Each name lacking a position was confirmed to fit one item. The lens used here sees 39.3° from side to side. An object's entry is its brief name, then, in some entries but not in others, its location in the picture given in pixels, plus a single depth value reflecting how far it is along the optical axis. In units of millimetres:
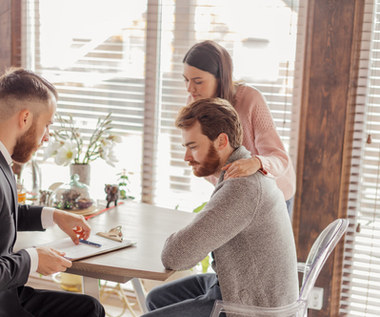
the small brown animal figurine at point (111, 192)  2477
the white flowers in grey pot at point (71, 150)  2547
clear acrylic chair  1692
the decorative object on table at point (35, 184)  2648
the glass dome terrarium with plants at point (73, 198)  2330
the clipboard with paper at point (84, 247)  1828
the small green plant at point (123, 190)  2736
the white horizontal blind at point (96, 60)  3035
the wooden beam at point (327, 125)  2562
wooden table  1767
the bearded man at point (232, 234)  1677
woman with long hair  2242
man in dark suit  1618
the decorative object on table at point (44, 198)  2408
